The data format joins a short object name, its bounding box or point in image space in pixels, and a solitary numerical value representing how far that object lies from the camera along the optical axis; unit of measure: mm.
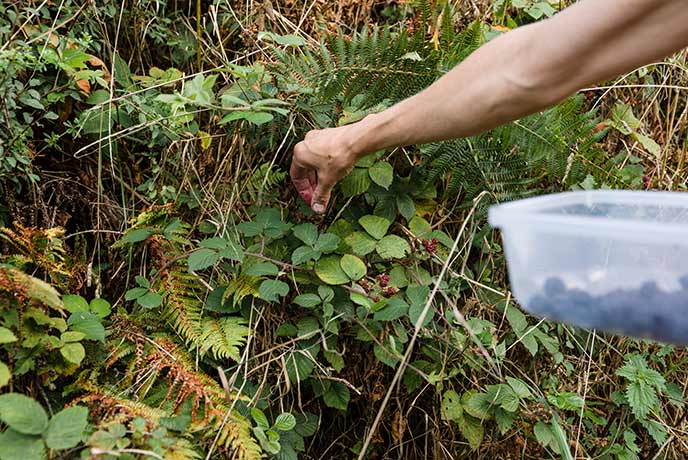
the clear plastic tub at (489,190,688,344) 809
